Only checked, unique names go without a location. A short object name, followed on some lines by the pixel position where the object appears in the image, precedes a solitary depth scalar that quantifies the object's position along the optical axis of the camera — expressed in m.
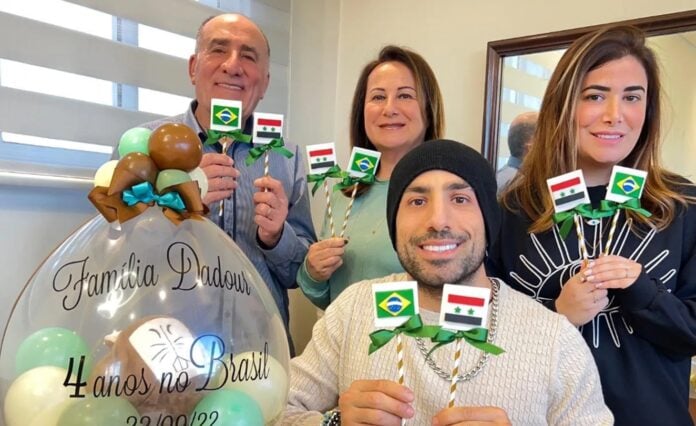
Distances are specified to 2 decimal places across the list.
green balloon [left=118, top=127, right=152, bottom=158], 0.74
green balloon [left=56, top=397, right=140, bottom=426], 0.61
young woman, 1.08
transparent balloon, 0.63
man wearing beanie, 0.94
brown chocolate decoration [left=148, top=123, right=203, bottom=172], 0.71
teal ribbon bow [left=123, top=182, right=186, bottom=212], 0.69
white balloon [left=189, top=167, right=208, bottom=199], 0.76
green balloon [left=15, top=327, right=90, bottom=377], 0.64
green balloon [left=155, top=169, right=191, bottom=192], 0.70
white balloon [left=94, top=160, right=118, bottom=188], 0.72
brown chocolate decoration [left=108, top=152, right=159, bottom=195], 0.68
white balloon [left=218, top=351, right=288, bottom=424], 0.69
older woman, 1.38
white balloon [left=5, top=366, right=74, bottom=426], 0.63
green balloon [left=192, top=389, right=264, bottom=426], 0.65
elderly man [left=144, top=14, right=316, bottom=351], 1.41
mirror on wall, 1.62
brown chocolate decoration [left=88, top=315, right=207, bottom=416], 0.63
